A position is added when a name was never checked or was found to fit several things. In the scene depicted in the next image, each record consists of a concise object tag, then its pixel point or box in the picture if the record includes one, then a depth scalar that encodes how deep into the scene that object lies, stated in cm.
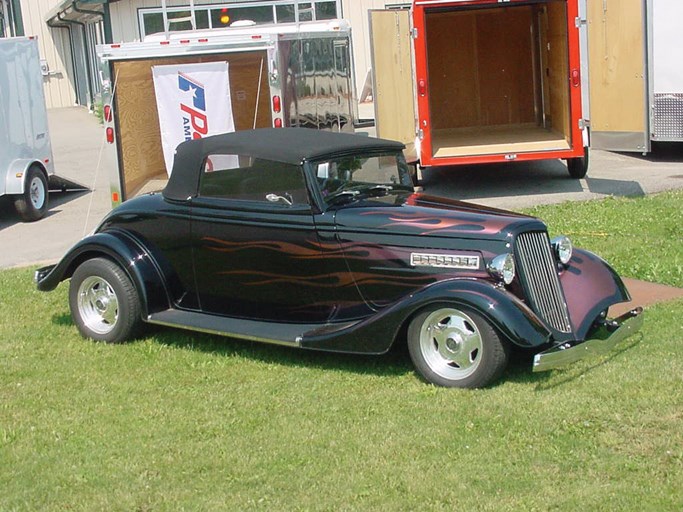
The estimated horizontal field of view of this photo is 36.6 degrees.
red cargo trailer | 1299
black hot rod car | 625
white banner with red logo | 1226
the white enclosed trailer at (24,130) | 1417
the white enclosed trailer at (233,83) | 1189
